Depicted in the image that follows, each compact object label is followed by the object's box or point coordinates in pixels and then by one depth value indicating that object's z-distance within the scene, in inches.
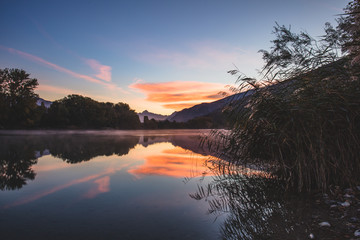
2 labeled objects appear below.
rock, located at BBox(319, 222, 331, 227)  119.8
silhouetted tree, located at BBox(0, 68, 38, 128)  1916.8
